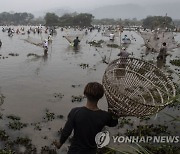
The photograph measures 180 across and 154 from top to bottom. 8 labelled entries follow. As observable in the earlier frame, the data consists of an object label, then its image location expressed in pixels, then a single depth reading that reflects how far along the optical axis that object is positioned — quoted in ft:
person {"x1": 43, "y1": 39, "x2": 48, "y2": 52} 80.60
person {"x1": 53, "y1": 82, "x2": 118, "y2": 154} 12.40
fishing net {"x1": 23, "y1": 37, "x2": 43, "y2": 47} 81.99
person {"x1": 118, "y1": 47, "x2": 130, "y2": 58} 55.58
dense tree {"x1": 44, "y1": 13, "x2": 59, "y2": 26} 316.29
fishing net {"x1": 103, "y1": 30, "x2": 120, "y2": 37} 144.01
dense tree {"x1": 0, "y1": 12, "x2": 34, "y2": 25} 432.99
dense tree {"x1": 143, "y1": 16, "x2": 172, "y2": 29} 354.13
